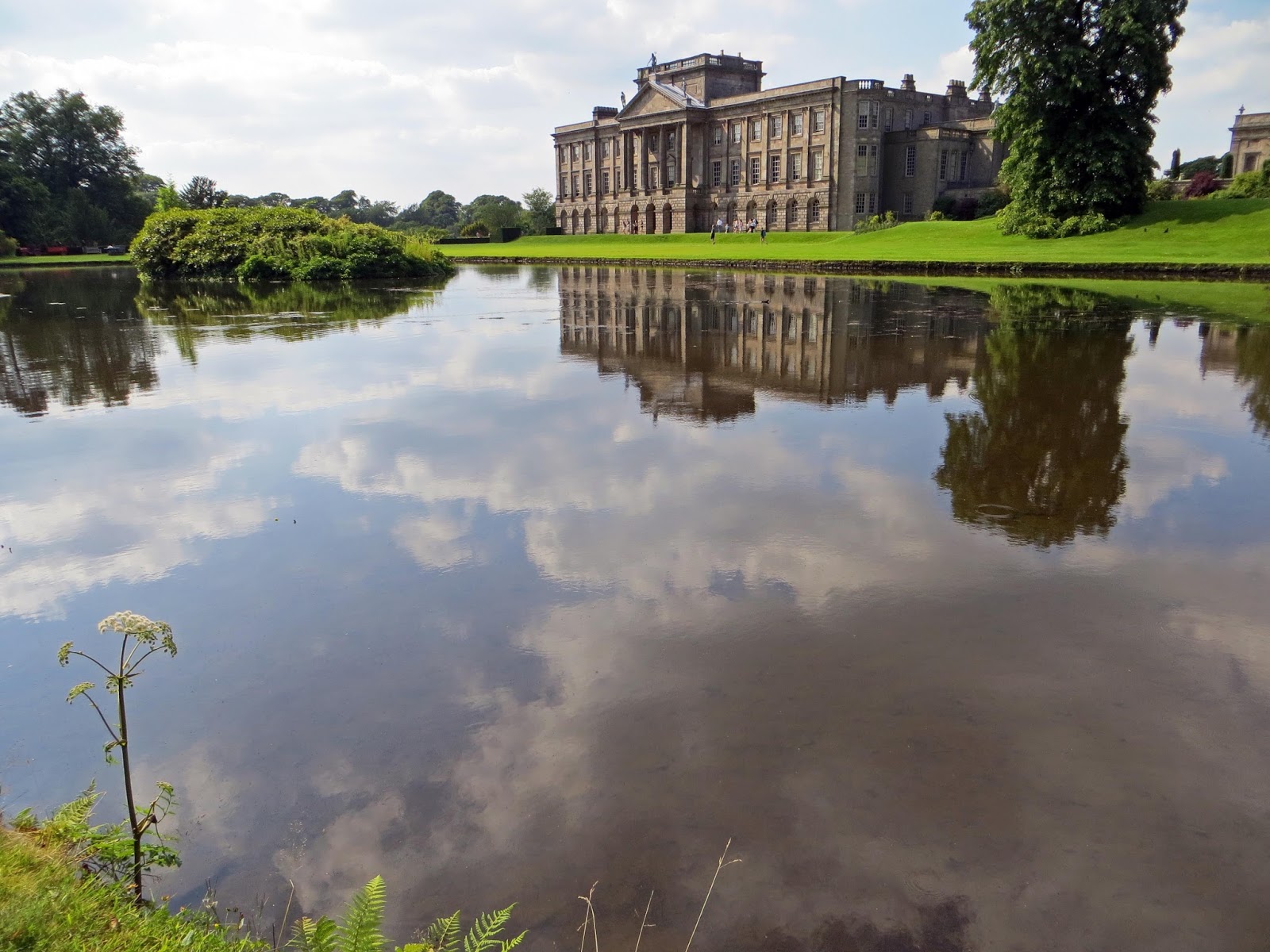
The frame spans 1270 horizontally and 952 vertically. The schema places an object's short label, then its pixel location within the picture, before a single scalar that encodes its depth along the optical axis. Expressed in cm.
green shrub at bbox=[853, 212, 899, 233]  5312
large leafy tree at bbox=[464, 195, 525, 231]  9715
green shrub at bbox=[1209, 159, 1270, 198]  4166
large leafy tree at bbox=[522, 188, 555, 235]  9387
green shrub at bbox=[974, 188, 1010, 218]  5647
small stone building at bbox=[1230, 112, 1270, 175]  6594
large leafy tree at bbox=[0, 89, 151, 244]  7044
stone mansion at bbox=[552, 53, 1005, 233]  6806
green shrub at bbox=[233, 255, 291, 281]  3809
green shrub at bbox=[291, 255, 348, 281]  3681
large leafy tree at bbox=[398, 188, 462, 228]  16225
